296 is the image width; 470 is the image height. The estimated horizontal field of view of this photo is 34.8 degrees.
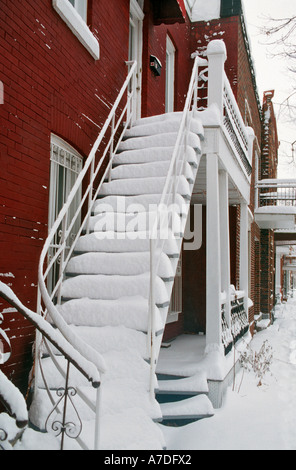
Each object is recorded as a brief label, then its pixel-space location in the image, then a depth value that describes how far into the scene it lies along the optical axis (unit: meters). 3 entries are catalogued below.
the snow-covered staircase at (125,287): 3.69
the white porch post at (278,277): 30.17
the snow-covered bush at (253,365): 7.26
